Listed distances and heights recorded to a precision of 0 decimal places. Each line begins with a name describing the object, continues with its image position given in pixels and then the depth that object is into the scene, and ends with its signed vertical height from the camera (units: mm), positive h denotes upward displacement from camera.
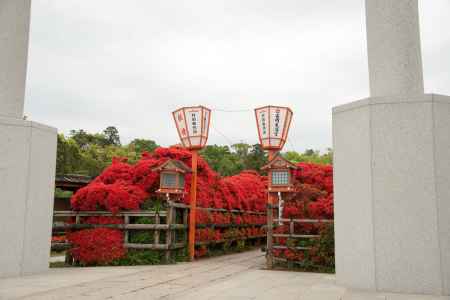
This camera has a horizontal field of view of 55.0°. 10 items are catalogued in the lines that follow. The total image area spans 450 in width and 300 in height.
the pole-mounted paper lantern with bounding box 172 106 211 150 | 11164 +2093
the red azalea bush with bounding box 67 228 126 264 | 9703 -904
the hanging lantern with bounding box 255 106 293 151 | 10539 +2009
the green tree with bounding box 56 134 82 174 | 22828 +2693
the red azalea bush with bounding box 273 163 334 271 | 8805 -386
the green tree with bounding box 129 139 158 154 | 33000 +4822
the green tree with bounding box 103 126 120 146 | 33838 +5625
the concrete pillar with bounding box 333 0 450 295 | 5270 +453
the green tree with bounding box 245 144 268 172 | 29500 +3470
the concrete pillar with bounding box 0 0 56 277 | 7184 +700
